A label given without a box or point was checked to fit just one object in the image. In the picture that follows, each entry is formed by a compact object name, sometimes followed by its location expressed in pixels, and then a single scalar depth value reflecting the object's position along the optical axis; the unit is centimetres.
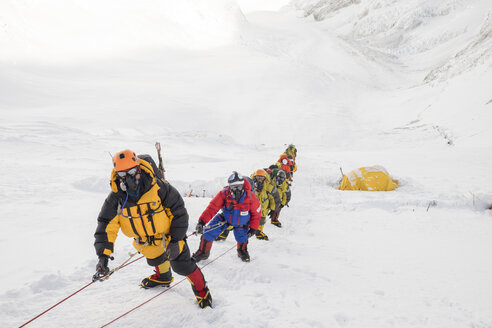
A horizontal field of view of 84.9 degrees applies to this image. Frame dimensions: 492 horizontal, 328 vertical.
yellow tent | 1124
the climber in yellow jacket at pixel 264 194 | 674
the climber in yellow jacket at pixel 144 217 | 302
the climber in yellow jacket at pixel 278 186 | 783
